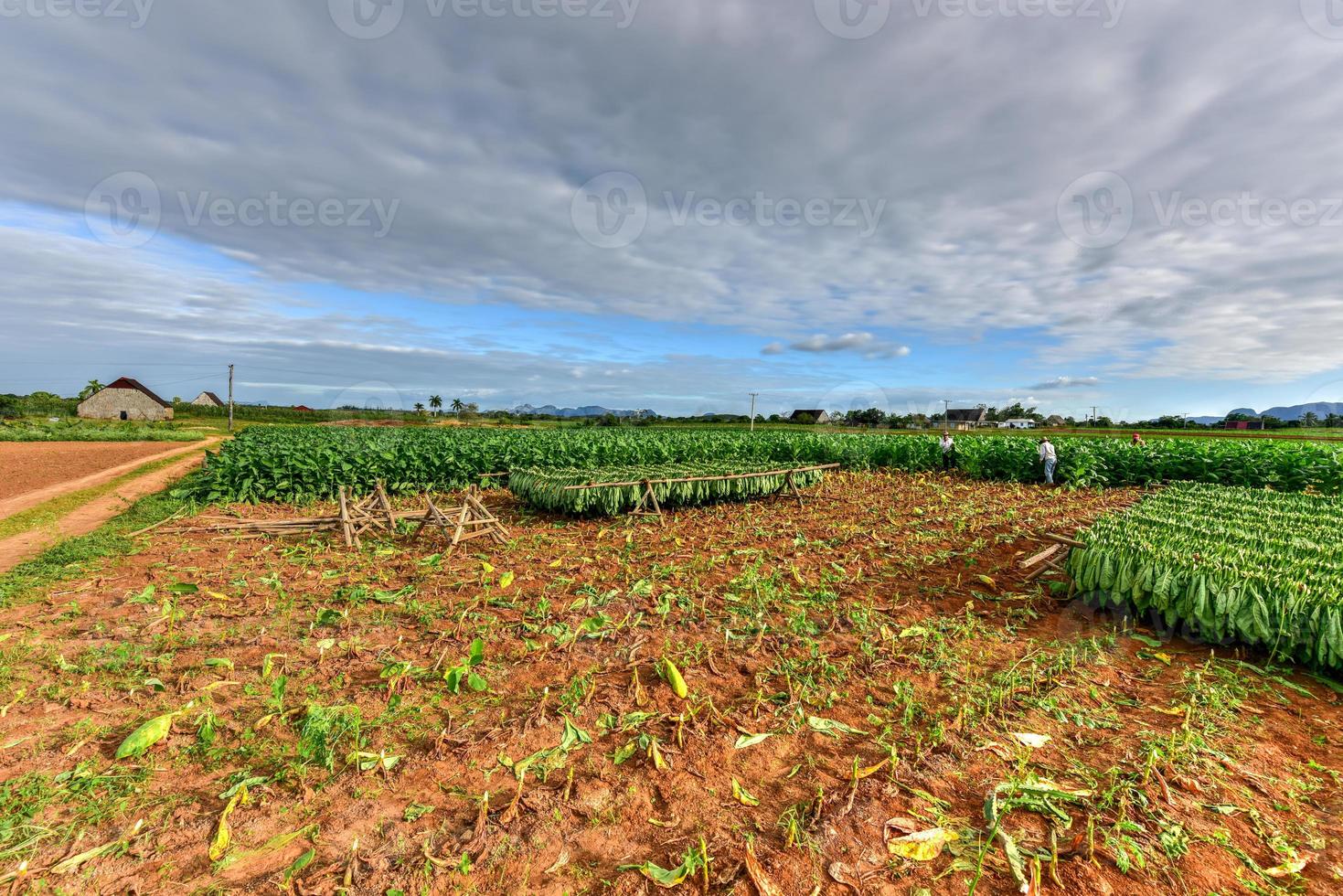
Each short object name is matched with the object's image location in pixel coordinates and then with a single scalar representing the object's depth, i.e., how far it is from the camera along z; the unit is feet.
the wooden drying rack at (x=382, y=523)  31.68
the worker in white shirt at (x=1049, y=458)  60.52
